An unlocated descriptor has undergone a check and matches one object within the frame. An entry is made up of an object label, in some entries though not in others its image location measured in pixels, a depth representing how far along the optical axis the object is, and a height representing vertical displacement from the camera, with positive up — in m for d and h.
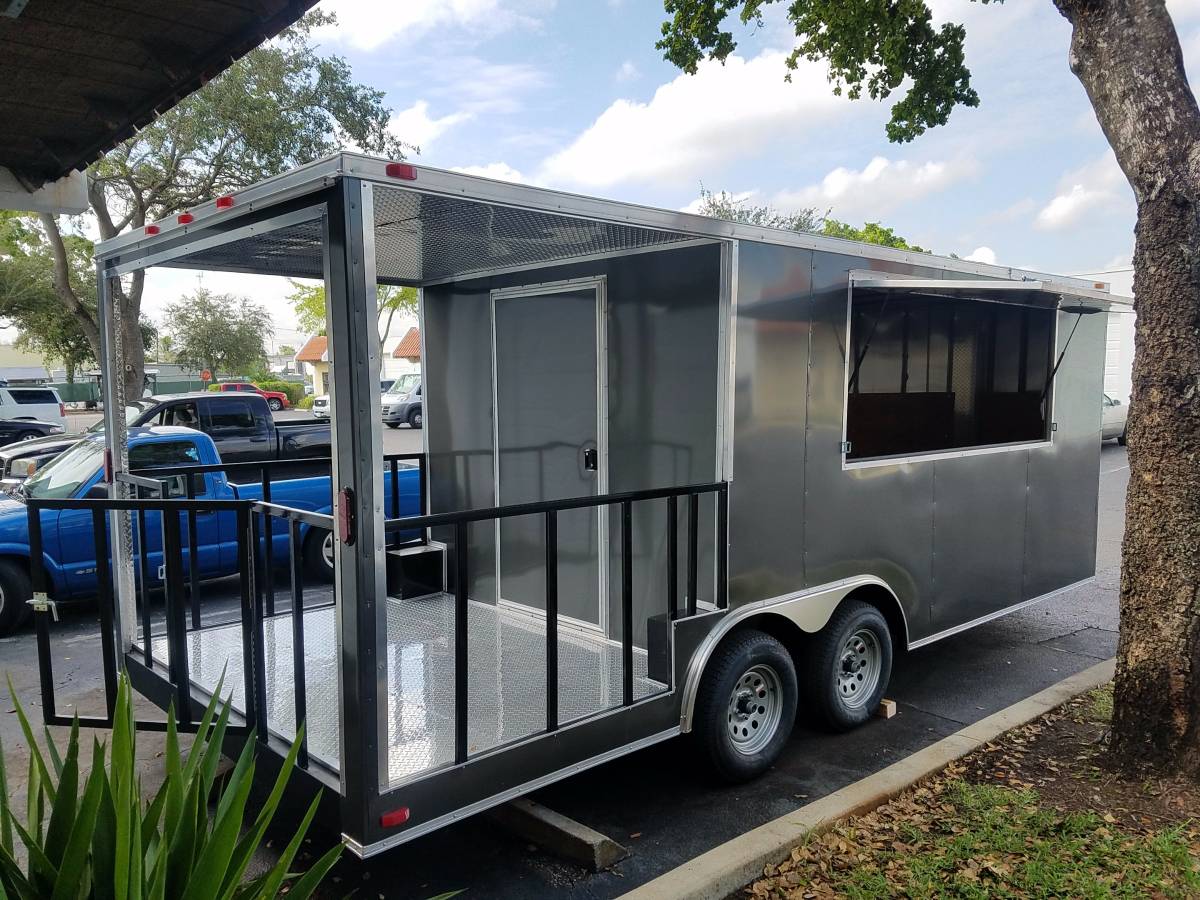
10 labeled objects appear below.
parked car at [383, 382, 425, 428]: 26.66 -1.11
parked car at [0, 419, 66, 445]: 17.66 -1.13
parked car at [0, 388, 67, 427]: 22.52 -0.77
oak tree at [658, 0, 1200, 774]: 3.81 -0.01
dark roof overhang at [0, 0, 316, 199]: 3.61 +1.40
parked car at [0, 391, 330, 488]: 10.80 -0.66
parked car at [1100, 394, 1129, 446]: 20.20 -1.16
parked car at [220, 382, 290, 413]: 36.43 -0.88
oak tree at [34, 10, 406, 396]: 14.78 +4.08
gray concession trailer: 2.98 -0.56
